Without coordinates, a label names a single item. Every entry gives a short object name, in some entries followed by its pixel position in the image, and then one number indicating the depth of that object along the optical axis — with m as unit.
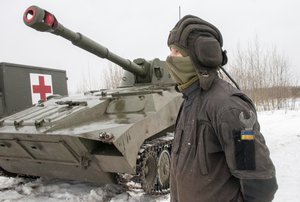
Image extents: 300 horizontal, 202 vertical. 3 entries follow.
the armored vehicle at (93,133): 4.24
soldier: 1.43
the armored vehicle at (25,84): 7.63
